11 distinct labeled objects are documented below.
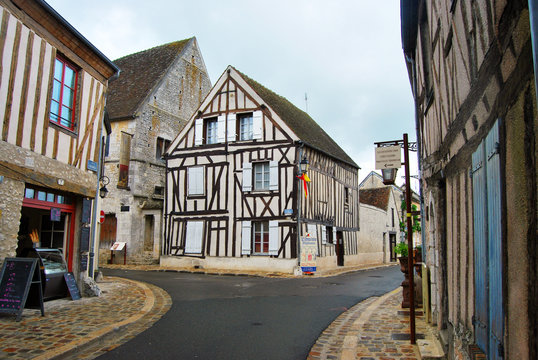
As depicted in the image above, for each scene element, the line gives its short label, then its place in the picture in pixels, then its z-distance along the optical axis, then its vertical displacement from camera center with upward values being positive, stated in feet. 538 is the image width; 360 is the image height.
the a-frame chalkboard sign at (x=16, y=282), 17.75 -2.26
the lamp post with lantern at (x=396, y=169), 15.47 +2.83
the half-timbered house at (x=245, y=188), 47.91 +5.48
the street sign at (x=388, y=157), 17.22 +3.26
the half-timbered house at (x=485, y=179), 5.71 +1.14
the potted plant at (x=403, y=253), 22.65 -0.89
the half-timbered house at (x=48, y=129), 19.19 +5.15
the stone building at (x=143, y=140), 56.59 +12.68
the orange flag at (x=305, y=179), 46.09 +6.09
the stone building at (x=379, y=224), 69.87 +2.37
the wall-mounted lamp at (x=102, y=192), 32.34 +2.93
